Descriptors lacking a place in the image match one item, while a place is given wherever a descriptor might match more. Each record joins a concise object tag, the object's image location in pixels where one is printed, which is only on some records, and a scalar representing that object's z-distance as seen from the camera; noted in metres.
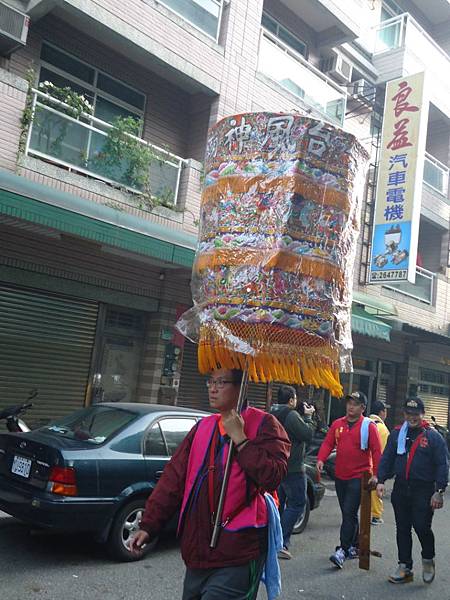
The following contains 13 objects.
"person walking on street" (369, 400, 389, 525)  8.15
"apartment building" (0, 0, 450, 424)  9.18
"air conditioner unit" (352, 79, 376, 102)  17.28
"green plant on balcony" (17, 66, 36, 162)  9.12
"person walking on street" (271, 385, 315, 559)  6.15
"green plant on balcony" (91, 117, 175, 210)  10.37
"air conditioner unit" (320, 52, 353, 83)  16.92
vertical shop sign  14.55
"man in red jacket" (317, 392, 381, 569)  6.02
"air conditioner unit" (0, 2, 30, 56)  9.02
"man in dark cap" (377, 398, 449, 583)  5.66
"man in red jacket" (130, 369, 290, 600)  2.76
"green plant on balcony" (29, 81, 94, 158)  9.52
